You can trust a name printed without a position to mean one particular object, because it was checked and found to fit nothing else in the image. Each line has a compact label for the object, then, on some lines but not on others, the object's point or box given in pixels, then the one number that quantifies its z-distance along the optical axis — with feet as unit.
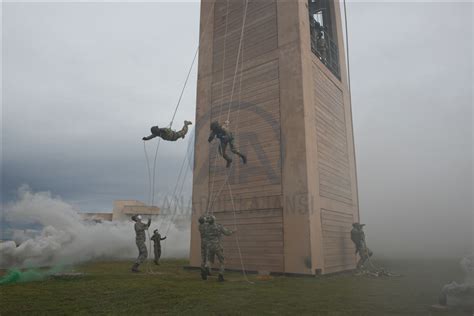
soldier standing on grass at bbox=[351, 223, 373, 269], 47.55
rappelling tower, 43.09
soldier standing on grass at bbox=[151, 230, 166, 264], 50.85
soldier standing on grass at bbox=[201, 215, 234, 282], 35.96
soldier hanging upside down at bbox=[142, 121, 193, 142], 36.40
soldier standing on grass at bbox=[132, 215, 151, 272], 44.90
